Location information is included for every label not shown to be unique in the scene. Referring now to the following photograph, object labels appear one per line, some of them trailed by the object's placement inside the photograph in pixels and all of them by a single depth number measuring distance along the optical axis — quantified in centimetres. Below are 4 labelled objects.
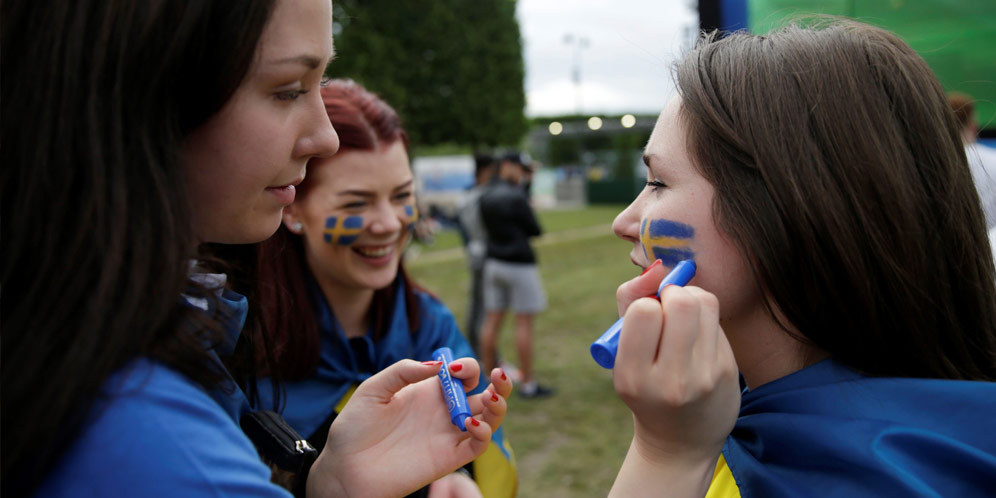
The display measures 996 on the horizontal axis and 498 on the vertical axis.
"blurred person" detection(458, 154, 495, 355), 643
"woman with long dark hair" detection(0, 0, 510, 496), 71
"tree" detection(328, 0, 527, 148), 2053
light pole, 4125
